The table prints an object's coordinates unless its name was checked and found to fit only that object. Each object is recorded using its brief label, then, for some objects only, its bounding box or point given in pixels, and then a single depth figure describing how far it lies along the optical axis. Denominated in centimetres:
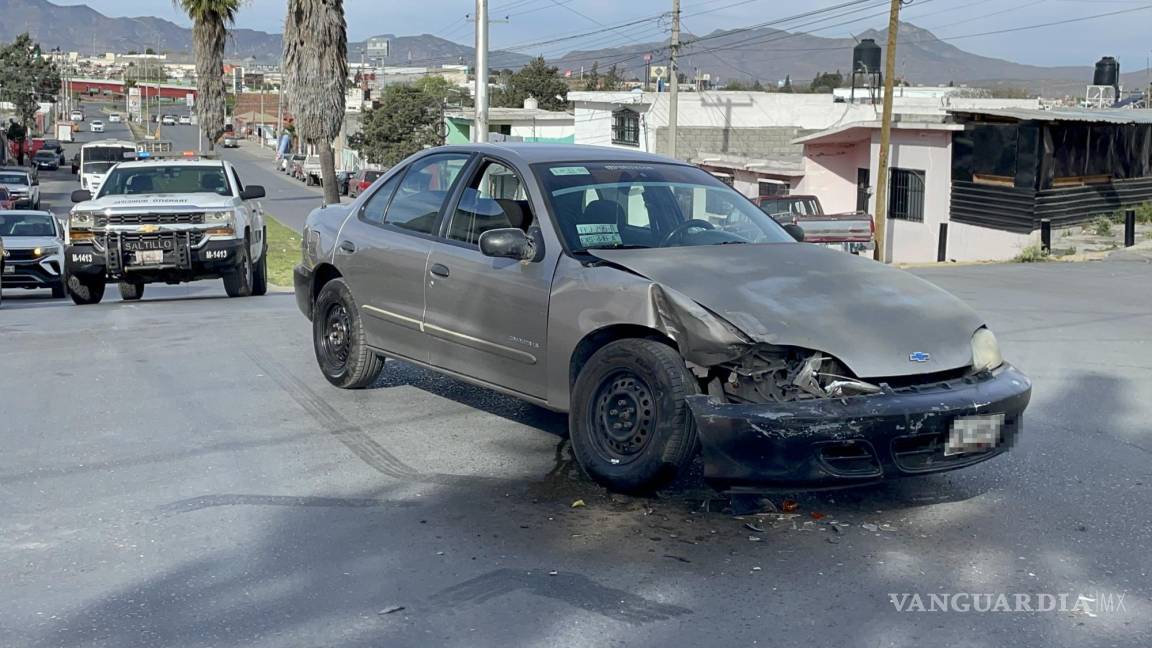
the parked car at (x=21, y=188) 4247
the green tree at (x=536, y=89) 10550
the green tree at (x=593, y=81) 11649
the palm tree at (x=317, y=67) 3325
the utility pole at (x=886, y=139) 3309
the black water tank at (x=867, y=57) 5628
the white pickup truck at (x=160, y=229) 1423
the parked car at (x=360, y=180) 5100
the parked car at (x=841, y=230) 2012
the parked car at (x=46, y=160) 7962
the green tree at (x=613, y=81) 11856
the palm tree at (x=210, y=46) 4550
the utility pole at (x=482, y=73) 2477
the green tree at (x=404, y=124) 7694
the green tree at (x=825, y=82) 11097
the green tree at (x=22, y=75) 9881
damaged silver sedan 531
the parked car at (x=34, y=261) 1991
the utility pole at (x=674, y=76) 4031
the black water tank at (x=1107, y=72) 5350
